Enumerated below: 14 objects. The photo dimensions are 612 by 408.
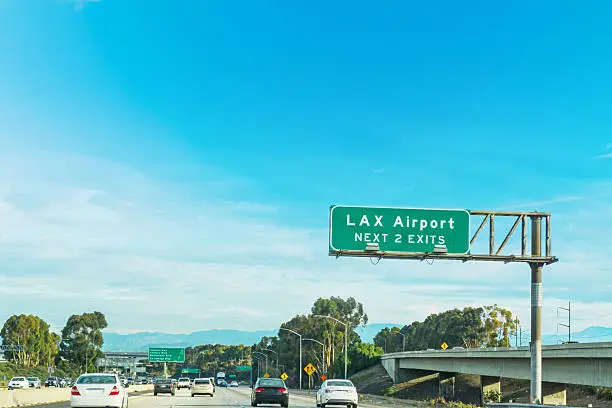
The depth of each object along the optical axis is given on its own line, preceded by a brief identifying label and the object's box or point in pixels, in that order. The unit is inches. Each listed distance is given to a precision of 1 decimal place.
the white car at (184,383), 3934.5
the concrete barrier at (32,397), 1472.7
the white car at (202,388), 2629.7
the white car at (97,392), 1253.0
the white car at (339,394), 1660.9
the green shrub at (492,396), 2760.8
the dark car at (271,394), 1713.8
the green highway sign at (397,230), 1385.3
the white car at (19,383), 3678.6
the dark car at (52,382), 4505.7
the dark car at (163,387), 2775.6
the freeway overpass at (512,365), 1636.3
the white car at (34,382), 4097.2
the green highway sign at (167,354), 5974.4
